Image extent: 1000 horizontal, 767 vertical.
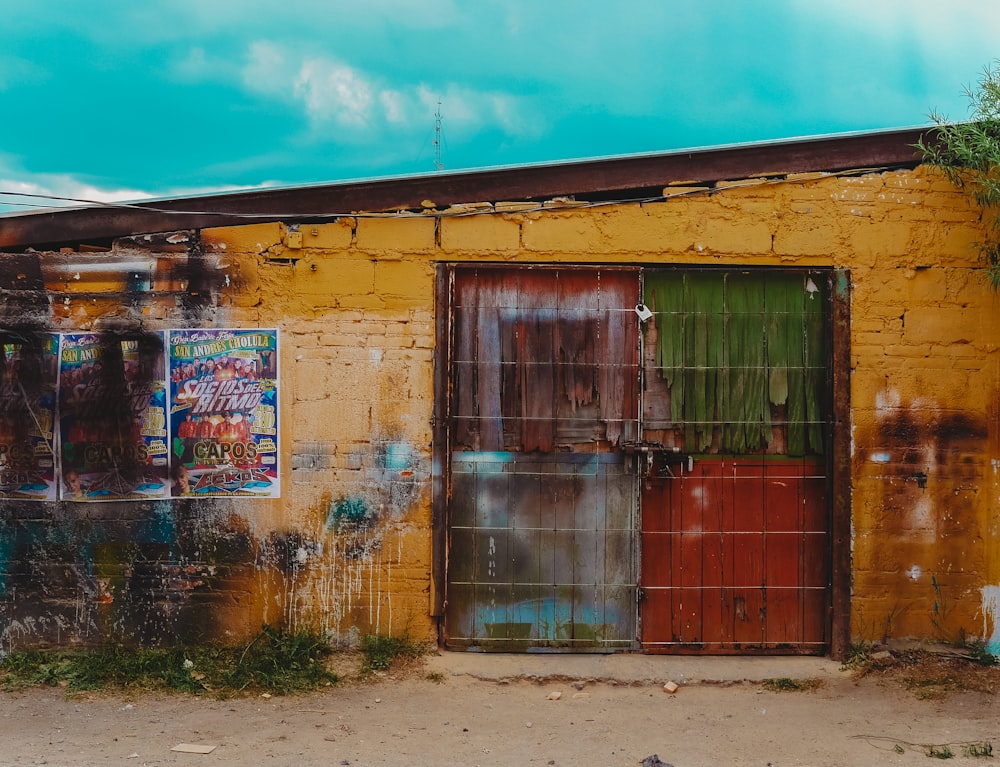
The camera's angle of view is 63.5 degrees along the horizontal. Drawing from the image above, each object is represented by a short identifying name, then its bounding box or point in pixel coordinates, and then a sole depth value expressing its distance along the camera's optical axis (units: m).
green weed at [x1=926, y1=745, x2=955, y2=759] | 4.11
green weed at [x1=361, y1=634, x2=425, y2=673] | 5.14
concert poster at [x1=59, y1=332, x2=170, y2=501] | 5.22
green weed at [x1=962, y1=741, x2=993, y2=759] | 4.11
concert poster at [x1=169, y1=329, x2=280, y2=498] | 5.23
